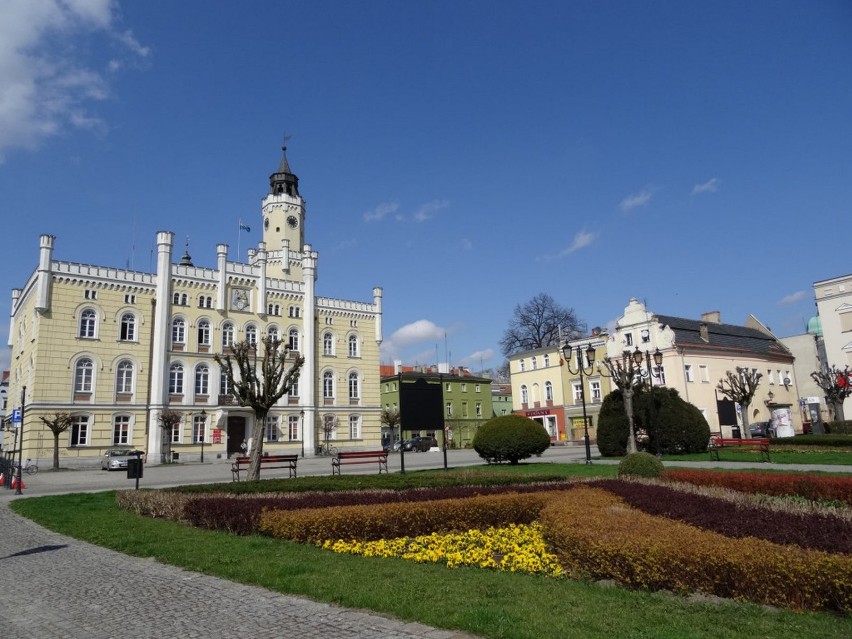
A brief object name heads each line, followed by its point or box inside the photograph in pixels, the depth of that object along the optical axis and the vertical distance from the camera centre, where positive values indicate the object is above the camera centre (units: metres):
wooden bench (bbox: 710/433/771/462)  26.67 -1.09
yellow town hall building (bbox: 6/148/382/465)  40.69 +7.79
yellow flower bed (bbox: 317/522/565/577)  7.81 -1.66
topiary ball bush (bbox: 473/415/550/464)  27.86 -0.35
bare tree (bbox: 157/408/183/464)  42.09 +1.80
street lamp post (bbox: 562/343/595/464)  26.37 +3.36
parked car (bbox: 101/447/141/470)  36.28 -0.46
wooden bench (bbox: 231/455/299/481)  22.69 -0.64
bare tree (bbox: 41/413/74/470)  37.25 +1.82
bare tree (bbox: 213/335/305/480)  20.84 +1.88
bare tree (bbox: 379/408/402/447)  67.19 +2.31
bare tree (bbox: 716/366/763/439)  35.62 +1.66
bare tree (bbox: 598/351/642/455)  26.07 +1.82
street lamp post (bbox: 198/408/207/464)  45.42 +1.84
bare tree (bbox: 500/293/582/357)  70.12 +11.91
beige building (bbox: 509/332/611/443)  56.09 +3.76
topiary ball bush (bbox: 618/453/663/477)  16.19 -1.09
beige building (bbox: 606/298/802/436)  49.34 +5.82
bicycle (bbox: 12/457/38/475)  36.16 -0.82
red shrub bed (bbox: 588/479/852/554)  6.82 -1.37
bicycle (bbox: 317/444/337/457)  50.19 -0.77
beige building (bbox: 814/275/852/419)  51.03 +8.52
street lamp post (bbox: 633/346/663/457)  28.66 +3.09
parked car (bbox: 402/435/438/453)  62.38 -0.80
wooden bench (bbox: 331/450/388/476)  24.94 -0.71
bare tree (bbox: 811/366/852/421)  41.38 +2.19
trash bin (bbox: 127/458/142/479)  18.98 -0.56
